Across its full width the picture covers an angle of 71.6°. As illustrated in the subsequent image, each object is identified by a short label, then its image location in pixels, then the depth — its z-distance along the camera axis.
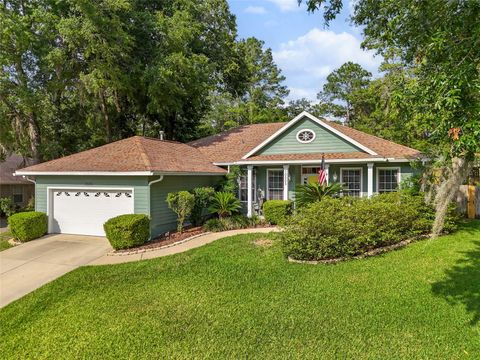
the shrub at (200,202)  13.65
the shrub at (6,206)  17.65
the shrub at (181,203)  11.73
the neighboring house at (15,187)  20.75
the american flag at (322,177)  13.52
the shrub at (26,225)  11.70
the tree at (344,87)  36.53
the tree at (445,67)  3.77
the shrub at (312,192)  13.22
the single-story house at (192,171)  12.11
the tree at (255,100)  33.12
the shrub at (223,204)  14.06
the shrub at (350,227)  8.52
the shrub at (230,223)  13.00
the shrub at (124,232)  10.23
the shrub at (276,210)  13.98
